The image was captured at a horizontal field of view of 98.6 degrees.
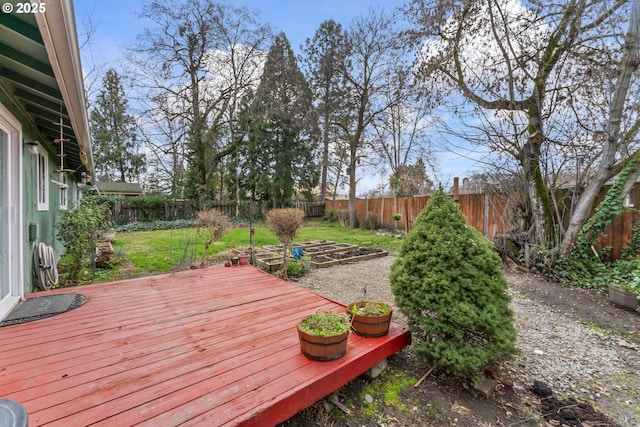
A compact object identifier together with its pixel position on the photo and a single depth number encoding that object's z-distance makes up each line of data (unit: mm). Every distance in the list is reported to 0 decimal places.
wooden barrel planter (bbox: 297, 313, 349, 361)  2100
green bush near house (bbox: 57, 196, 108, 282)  4754
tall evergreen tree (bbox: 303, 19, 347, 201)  14406
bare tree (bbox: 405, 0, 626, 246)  5082
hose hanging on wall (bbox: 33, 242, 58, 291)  3879
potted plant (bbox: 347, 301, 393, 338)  2508
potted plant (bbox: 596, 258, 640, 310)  3836
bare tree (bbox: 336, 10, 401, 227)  12336
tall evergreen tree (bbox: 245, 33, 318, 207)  16844
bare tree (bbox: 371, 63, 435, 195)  15219
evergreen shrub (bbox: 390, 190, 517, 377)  2141
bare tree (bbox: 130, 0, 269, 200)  13336
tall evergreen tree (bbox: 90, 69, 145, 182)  20969
